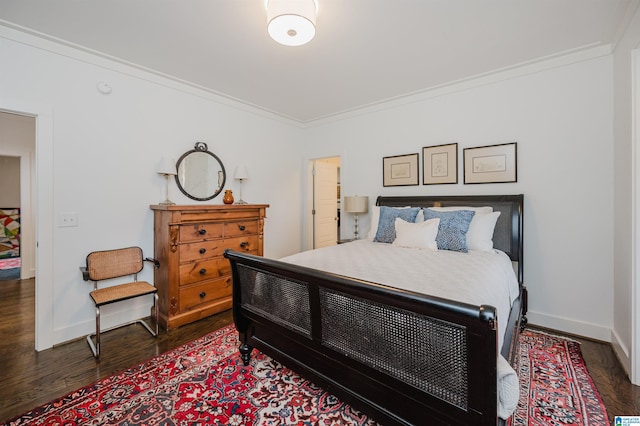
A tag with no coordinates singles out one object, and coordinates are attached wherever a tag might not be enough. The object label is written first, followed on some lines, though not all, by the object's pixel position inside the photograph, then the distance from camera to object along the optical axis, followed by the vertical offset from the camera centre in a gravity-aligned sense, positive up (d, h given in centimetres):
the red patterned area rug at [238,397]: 160 -120
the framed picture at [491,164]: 295 +53
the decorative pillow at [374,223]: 342 -15
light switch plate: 252 -6
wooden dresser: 279 -47
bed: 108 -65
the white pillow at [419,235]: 269 -23
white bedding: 142 -41
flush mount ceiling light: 175 +127
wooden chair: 238 -60
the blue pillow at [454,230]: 262 -18
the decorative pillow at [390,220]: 309 -10
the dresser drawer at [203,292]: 287 -89
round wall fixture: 269 +123
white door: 508 +15
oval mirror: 335 +49
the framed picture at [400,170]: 366 +57
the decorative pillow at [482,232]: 267 -20
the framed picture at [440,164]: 334 +60
